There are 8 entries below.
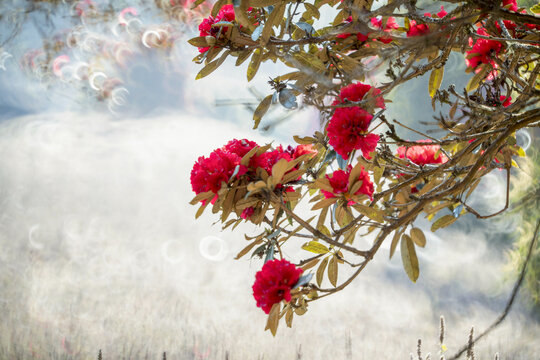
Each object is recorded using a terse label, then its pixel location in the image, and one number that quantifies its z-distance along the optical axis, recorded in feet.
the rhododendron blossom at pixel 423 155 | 11.66
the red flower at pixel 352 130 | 10.68
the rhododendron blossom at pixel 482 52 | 11.32
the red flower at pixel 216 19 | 11.03
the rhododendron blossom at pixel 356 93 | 10.82
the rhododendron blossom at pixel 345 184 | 10.77
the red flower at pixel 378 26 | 11.12
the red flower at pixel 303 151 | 11.23
